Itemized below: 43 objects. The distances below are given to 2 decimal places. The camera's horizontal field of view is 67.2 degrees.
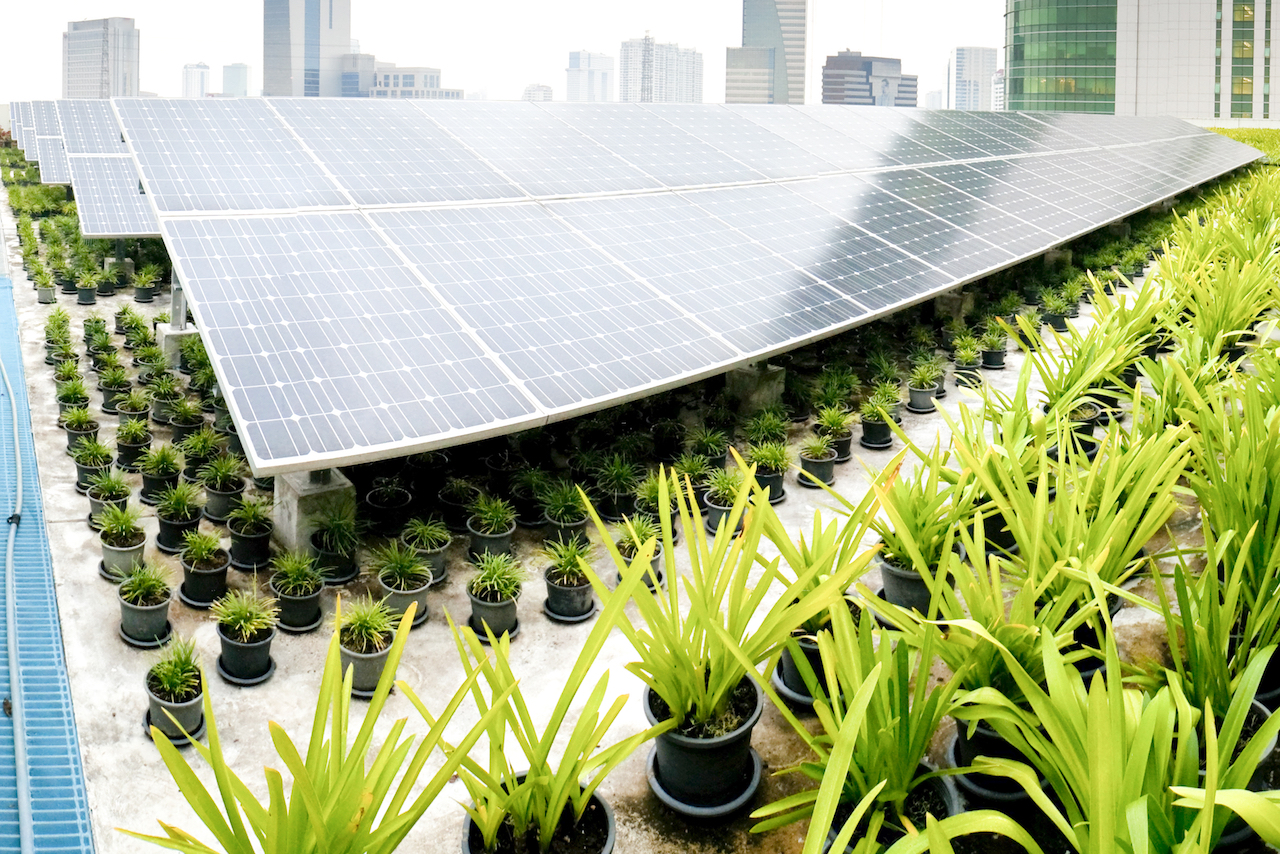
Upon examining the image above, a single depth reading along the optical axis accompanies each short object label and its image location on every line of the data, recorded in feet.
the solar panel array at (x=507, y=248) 20.95
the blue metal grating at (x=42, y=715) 13.76
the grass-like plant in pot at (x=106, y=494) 23.36
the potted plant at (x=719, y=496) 23.57
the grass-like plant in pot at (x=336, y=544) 20.93
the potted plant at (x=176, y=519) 22.29
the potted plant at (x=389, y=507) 23.41
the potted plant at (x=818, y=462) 26.35
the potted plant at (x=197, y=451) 25.92
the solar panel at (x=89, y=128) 59.88
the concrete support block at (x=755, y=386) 30.89
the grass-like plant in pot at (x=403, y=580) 19.30
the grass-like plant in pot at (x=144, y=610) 18.45
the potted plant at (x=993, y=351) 37.06
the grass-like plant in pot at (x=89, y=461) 25.39
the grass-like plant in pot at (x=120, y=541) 20.88
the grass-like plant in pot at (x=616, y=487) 24.44
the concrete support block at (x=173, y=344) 35.81
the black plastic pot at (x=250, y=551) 21.39
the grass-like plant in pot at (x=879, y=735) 11.28
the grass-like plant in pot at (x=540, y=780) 11.12
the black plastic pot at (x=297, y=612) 19.16
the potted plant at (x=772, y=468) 25.05
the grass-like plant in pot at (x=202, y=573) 19.95
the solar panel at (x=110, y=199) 44.11
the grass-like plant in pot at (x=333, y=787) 9.16
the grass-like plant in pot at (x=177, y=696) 15.78
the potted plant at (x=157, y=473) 25.09
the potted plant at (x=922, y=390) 32.19
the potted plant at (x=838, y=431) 28.09
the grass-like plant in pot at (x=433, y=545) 21.17
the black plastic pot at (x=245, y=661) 17.35
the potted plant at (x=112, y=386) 31.63
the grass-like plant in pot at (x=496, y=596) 19.06
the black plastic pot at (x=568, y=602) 19.63
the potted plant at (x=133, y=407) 29.55
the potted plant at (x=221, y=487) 23.85
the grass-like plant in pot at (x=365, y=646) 17.12
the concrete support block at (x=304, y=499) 21.31
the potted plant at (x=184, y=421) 29.01
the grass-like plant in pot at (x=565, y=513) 22.47
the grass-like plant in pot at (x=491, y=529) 21.98
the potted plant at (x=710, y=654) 12.76
